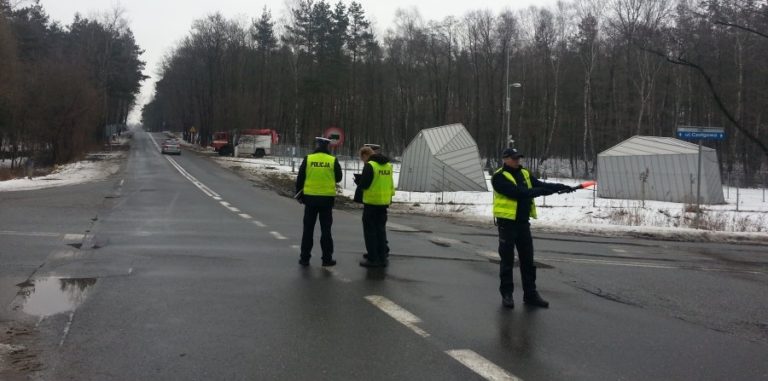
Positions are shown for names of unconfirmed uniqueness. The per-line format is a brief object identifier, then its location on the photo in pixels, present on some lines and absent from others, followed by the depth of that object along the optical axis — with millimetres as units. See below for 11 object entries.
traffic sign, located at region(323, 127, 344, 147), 26403
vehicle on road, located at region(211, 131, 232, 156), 62000
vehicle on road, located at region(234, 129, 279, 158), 59625
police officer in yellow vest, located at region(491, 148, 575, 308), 6680
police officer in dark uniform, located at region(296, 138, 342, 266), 8625
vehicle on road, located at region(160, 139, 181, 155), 56906
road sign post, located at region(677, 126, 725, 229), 16797
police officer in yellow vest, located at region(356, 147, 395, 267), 8750
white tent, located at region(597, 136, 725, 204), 27641
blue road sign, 16791
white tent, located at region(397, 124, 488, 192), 29359
